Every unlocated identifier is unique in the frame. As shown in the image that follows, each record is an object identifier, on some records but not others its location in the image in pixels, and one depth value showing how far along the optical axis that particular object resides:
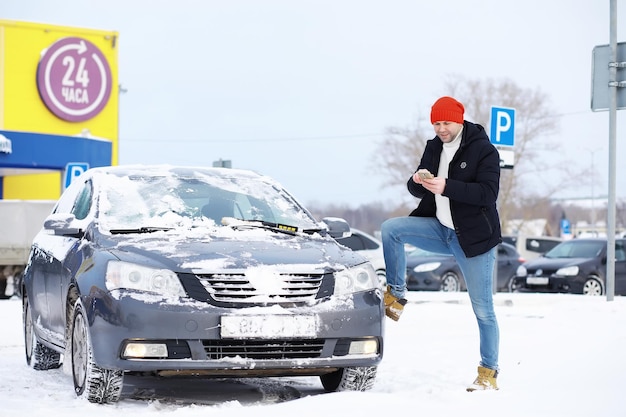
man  7.11
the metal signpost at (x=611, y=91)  16.77
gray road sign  16.89
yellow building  35.16
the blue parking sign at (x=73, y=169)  22.78
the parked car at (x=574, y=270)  22.52
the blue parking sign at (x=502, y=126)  16.92
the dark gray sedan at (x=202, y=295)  6.39
